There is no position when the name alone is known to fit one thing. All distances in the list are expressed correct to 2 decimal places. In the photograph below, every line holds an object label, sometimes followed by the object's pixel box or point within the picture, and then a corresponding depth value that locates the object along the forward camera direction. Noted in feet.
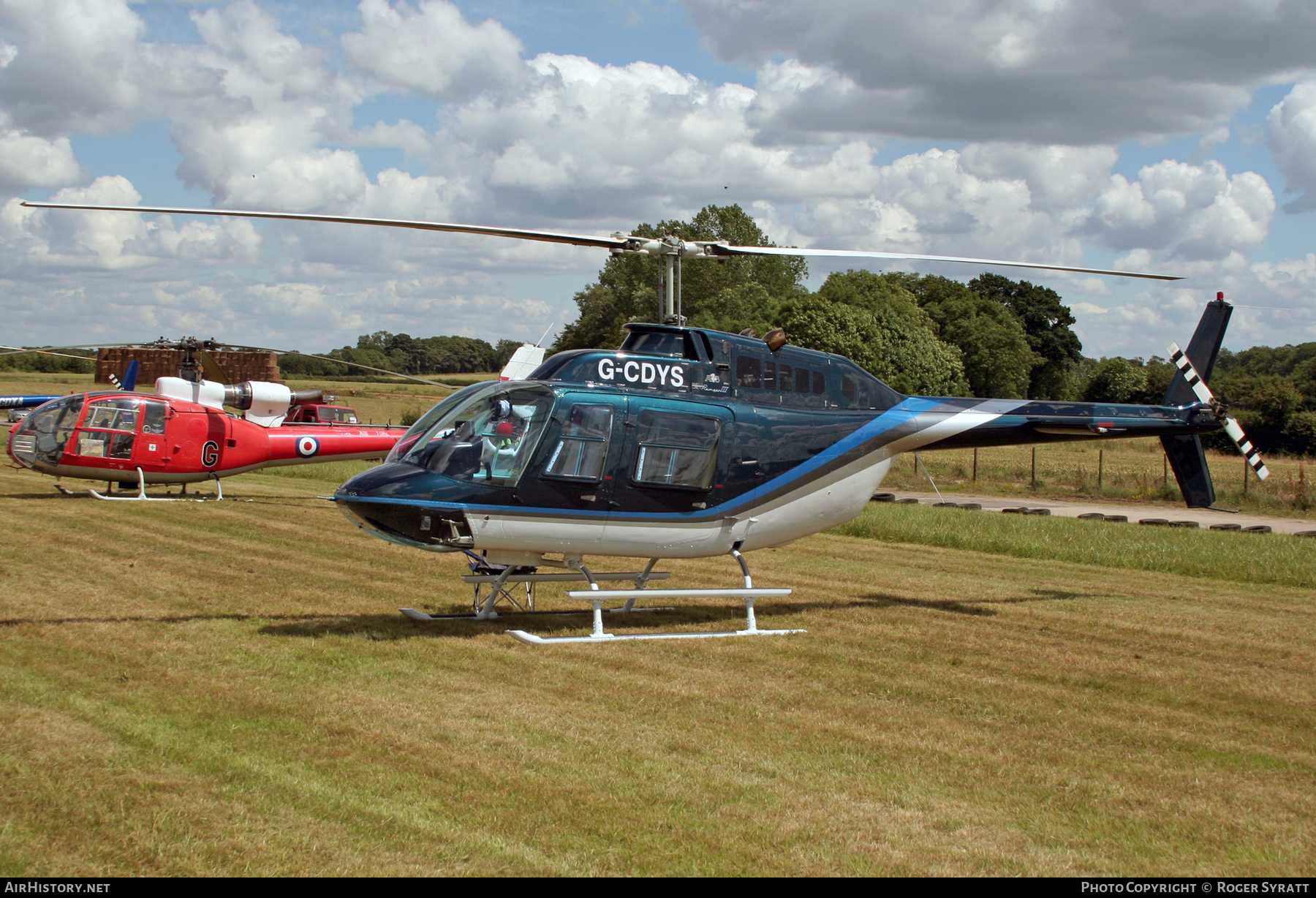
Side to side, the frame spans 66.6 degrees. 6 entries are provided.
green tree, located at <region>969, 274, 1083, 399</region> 306.96
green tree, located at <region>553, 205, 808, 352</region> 220.43
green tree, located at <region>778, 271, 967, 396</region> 181.47
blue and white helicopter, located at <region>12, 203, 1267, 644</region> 31.86
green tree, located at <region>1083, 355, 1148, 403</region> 219.75
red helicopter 70.03
